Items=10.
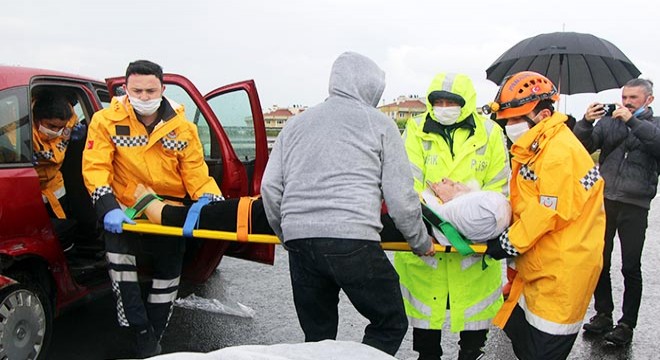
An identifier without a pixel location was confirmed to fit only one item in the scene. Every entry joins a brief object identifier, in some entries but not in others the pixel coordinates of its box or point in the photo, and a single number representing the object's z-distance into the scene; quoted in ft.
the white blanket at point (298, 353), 5.11
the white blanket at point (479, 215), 9.36
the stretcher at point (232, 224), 9.83
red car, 10.37
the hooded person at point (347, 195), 8.36
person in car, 12.97
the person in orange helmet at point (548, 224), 8.45
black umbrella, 15.70
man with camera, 13.48
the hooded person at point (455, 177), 10.22
